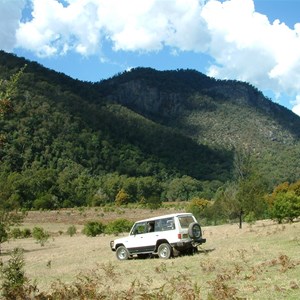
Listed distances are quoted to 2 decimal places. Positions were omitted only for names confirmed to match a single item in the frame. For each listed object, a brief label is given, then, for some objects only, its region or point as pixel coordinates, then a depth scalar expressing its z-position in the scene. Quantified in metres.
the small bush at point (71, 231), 44.81
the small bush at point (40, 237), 35.61
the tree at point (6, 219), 28.88
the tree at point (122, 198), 106.44
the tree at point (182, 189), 130.00
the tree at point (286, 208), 35.56
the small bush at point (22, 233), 44.92
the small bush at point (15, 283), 10.02
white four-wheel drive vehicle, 18.33
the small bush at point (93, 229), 42.06
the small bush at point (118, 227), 41.84
